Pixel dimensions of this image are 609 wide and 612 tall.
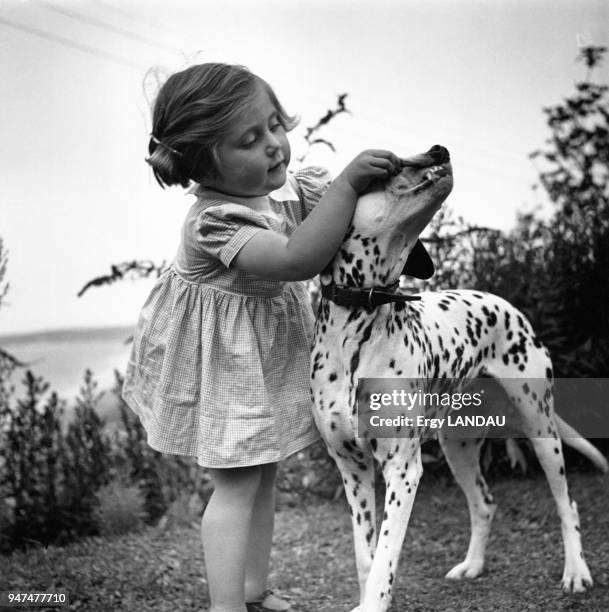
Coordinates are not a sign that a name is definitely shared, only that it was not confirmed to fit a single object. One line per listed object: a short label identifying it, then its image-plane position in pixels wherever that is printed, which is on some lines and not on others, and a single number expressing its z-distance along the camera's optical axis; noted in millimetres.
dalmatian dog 1961
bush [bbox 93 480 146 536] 3566
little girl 2156
